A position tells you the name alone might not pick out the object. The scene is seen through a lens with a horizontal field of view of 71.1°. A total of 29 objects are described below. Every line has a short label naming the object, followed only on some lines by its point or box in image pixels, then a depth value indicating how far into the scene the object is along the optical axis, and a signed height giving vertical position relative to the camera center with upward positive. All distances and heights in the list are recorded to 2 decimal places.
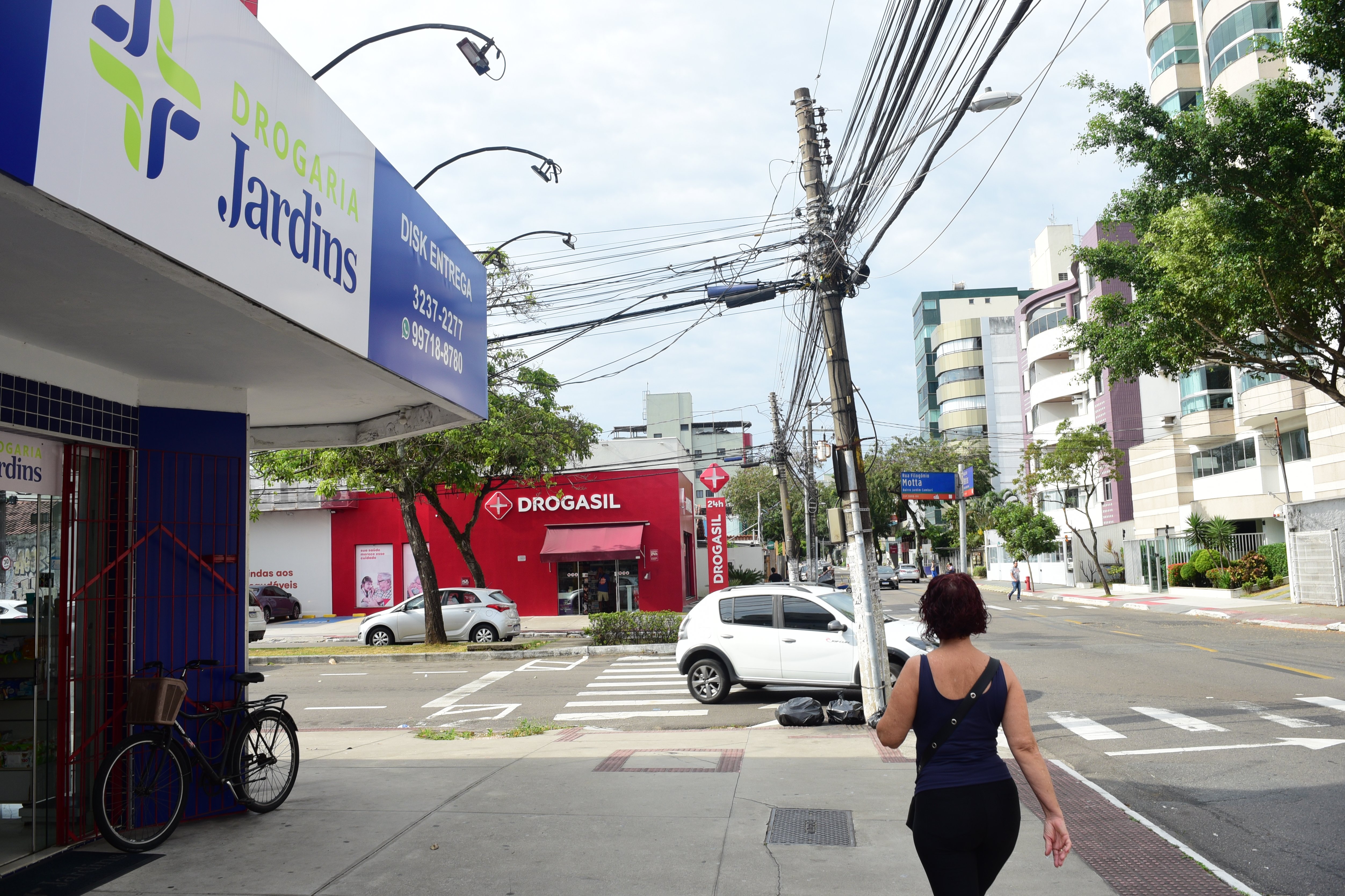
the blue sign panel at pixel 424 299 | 6.70 +2.03
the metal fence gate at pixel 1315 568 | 27.22 -1.24
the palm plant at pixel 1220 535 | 36.56 -0.20
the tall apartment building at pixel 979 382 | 86.56 +14.67
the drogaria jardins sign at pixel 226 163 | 3.56 +1.95
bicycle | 6.07 -1.40
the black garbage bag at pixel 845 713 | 11.30 -2.06
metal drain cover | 6.12 -1.93
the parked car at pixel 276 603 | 36.44 -1.69
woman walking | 3.29 -0.77
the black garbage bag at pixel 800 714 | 11.23 -2.04
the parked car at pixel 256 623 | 23.48 -1.59
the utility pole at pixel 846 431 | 10.88 +1.37
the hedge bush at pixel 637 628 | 21.45 -1.84
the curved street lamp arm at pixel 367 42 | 9.48 +5.21
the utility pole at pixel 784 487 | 37.31 +2.42
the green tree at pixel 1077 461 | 40.44 +3.20
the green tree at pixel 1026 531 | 52.16 +0.26
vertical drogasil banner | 33.53 +0.12
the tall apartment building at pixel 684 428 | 103.12 +13.49
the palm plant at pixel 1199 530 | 36.94 -0.01
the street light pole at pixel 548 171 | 14.09 +5.69
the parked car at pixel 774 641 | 12.26 -1.31
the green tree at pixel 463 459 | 21.30 +2.28
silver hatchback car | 24.08 -1.70
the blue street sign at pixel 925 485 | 52.78 +3.02
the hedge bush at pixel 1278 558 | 33.06 -1.07
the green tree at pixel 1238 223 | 16.42 +5.79
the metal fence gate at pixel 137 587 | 6.32 -0.17
